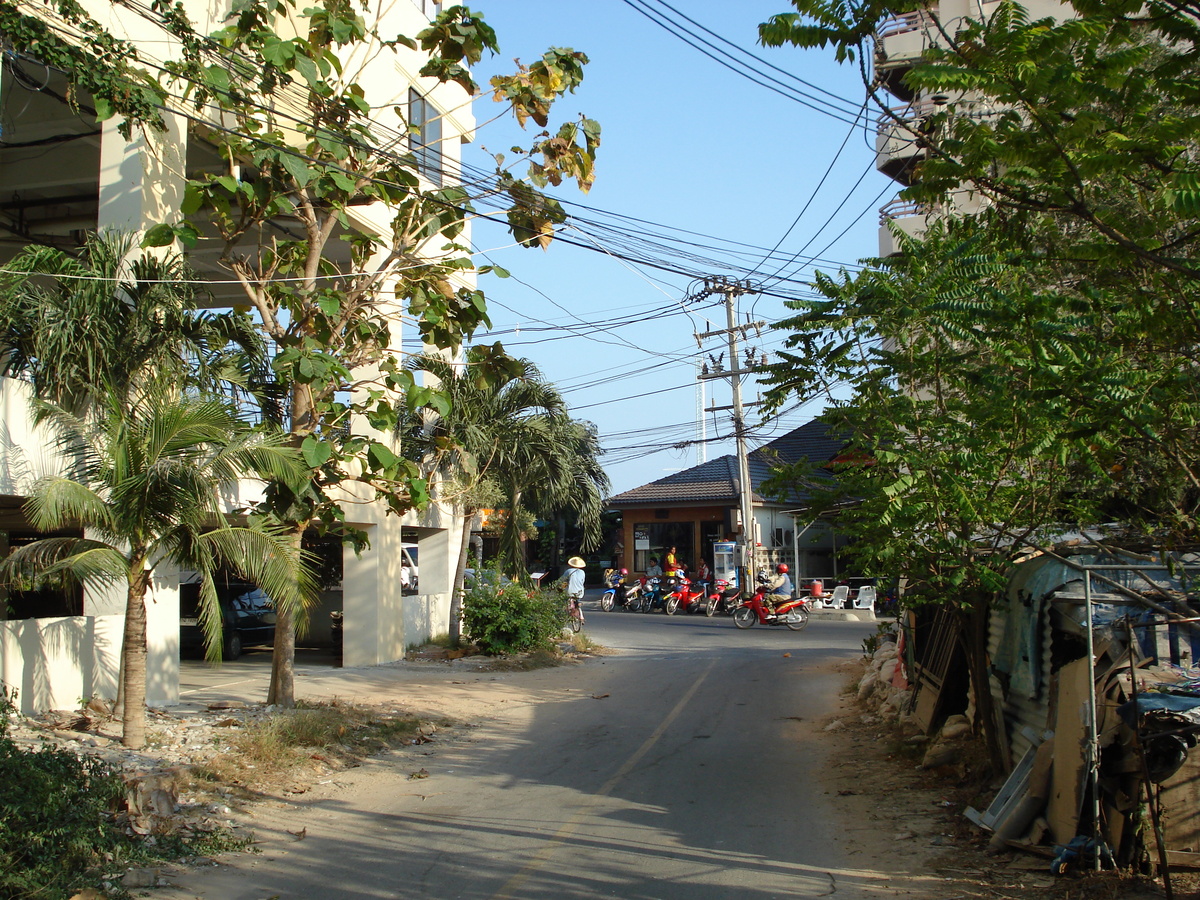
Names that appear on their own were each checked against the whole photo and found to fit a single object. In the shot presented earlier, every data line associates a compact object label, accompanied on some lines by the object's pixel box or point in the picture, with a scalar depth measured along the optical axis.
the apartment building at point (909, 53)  19.81
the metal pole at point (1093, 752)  5.86
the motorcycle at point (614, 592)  35.50
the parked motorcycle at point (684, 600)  32.84
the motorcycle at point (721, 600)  31.77
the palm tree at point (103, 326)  9.25
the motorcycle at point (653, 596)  34.03
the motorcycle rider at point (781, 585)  28.30
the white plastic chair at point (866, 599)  31.72
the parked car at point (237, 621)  18.72
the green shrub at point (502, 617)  18.25
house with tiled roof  38.25
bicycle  22.34
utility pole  30.11
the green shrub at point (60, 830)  5.22
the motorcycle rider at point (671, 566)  35.00
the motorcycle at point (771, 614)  26.42
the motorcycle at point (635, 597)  34.81
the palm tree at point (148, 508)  8.53
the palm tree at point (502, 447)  18.84
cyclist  22.09
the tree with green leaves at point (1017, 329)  4.45
